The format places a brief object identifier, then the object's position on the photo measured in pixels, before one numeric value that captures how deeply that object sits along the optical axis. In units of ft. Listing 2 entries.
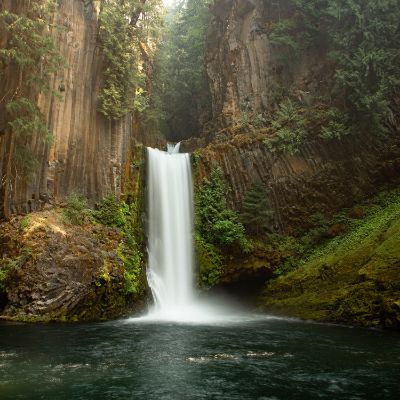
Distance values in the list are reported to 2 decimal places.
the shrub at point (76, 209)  62.57
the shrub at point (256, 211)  75.77
